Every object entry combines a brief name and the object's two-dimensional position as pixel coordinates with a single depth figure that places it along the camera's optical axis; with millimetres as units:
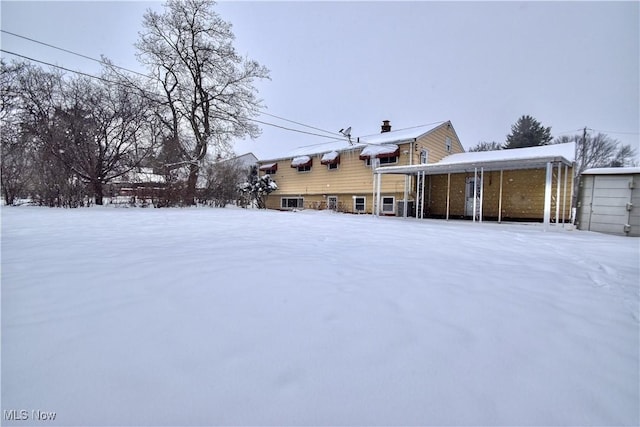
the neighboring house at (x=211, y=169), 14789
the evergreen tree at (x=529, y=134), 24422
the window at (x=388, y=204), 15063
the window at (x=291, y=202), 19297
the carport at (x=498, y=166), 8145
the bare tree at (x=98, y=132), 11438
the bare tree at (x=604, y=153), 24141
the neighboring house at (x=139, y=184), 12773
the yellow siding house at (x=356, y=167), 14422
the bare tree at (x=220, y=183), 14867
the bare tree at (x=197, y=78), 14422
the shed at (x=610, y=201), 7039
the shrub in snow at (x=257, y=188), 17203
